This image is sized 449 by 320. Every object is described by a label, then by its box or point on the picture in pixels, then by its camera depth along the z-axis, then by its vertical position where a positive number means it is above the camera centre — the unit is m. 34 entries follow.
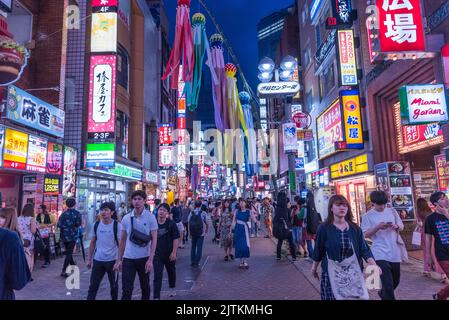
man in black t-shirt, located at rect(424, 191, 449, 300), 5.20 -0.62
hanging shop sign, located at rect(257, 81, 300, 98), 11.95 +4.06
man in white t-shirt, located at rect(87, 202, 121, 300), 5.61 -0.85
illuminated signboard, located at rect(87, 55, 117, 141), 15.80 +5.09
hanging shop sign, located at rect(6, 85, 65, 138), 11.05 +3.51
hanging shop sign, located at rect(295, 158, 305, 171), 28.95 +2.91
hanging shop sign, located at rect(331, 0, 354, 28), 16.73 +9.57
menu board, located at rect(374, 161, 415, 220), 12.17 +0.26
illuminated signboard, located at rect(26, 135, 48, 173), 12.10 +1.91
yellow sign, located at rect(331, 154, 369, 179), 15.83 +1.54
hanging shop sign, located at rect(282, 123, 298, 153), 12.73 +2.44
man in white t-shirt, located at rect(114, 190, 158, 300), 5.40 -0.77
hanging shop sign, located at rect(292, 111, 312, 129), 14.81 +3.58
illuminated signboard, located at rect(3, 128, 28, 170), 10.74 +1.88
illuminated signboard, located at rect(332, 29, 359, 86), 16.27 +6.60
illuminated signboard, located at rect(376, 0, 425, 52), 9.80 +5.19
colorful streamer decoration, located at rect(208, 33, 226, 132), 16.54 +5.89
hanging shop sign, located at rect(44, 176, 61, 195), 13.09 +0.74
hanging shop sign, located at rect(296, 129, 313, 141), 15.82 +3.06
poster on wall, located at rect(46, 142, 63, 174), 13.35 +1.90
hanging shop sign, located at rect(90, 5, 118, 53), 16.62 +8.97
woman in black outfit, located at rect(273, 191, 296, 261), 10.72 -0.93
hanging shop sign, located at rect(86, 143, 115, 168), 15.66 +2.26
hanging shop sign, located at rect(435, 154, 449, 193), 10.15 +0.67
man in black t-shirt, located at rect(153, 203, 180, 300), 6.27 -0.91
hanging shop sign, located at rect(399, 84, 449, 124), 9.48 +2.68
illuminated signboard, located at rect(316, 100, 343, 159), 17.83 +4.07
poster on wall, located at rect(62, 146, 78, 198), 14.50 +1.36
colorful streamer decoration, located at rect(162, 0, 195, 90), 13.80 +6.93
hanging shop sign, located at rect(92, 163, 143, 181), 18.27 +1.84
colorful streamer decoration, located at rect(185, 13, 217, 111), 15.93 +7.39
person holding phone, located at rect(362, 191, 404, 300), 4.91 -0.67
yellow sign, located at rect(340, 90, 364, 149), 15.77 +3.79
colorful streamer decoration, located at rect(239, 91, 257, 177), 21.33 +5.87
